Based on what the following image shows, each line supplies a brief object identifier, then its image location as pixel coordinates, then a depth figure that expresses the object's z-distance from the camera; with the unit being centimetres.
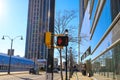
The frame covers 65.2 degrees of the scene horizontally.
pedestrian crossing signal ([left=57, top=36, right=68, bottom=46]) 398
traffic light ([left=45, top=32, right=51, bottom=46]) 371
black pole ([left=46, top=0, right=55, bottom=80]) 378
